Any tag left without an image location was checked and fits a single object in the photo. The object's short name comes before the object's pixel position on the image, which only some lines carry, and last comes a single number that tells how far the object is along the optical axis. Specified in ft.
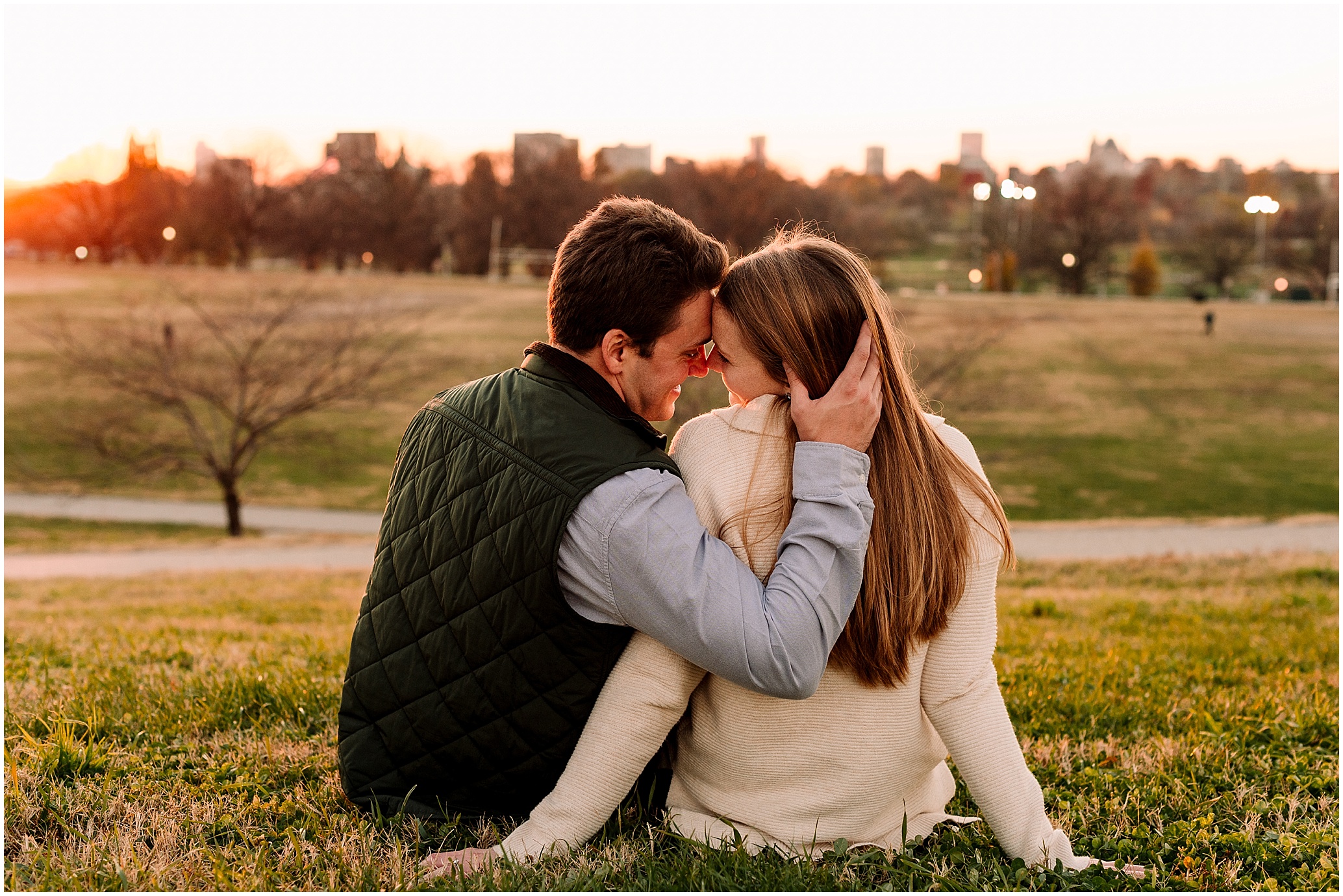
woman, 7.59
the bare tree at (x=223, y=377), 63.52
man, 7.07
